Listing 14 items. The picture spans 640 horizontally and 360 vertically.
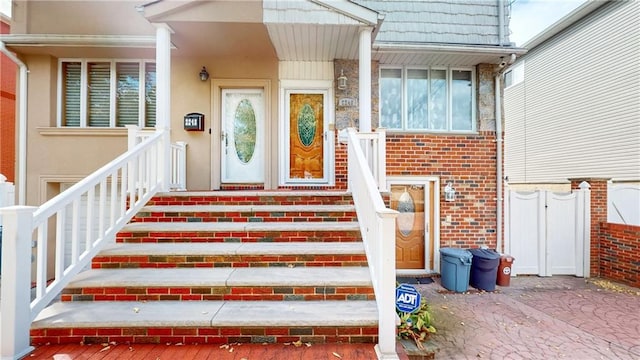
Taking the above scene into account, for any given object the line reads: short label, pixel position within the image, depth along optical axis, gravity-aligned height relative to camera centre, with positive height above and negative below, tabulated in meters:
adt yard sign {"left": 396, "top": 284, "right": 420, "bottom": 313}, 2.71 -1.13
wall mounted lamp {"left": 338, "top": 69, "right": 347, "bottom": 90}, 5.33 +1.87
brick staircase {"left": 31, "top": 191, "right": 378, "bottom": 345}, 2.28 -0.94
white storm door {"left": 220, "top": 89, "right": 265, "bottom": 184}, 5.53 +0.91
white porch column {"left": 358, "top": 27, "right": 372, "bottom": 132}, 4.29 +1.57
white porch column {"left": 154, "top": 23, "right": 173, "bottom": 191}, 4.20 +1.33
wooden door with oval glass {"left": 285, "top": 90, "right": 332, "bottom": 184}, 5.51 +0.94
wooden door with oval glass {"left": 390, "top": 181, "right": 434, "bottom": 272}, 5.64 -0.86
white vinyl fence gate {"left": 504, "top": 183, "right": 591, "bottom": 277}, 5.61 -0.97
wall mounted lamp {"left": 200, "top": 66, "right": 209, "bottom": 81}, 5.29 +1.99
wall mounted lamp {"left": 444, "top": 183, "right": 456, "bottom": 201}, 5.54 -0.21
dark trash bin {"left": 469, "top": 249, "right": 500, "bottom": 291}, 4.91 -1.54
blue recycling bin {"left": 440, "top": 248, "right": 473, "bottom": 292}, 4.88 -1.53
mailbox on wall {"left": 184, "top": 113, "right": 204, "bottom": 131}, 5.27 +1.09
